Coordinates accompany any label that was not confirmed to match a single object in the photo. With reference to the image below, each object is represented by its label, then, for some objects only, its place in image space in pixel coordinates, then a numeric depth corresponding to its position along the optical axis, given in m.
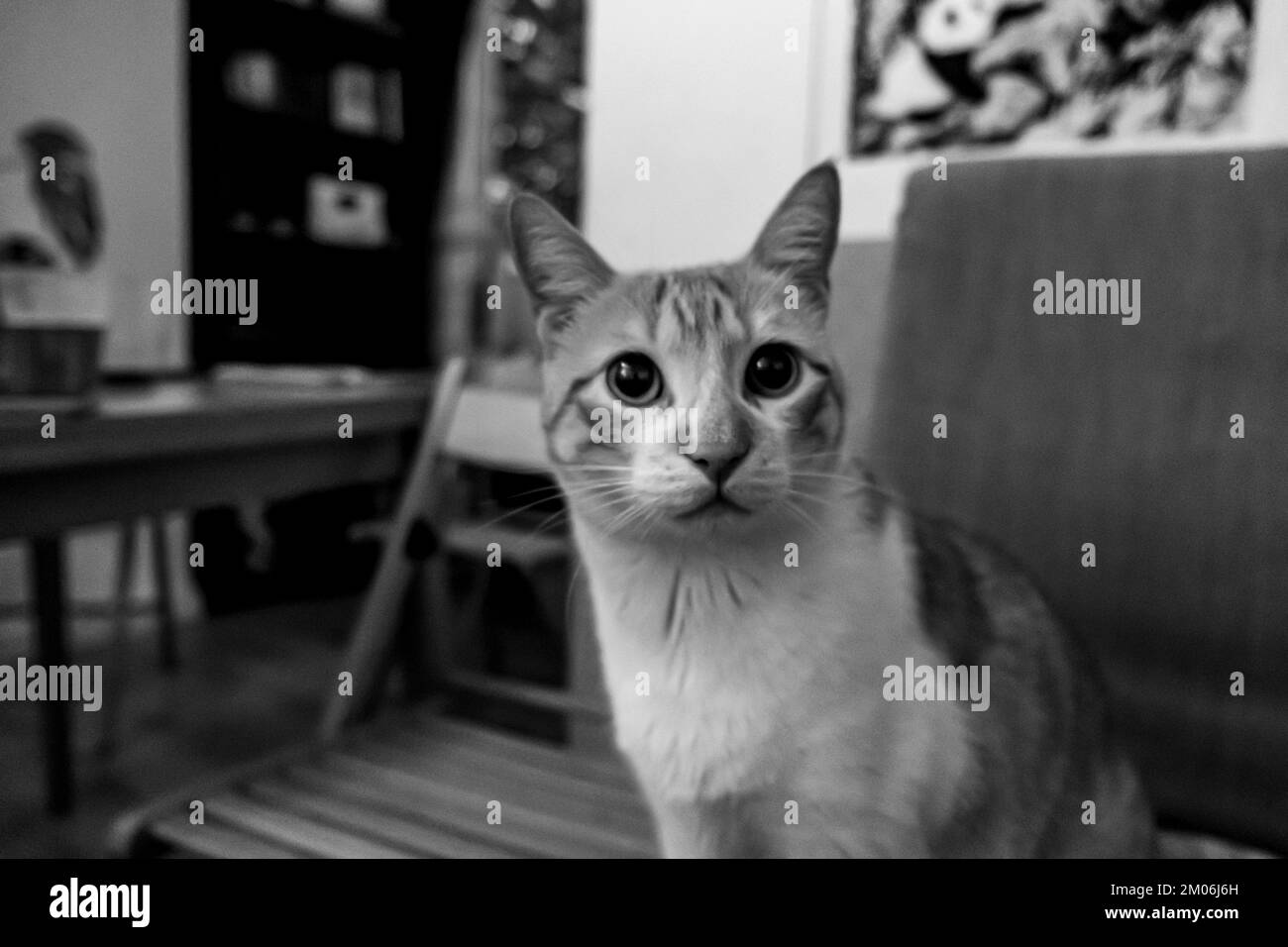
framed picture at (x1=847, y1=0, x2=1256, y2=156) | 0.94
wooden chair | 0.95
